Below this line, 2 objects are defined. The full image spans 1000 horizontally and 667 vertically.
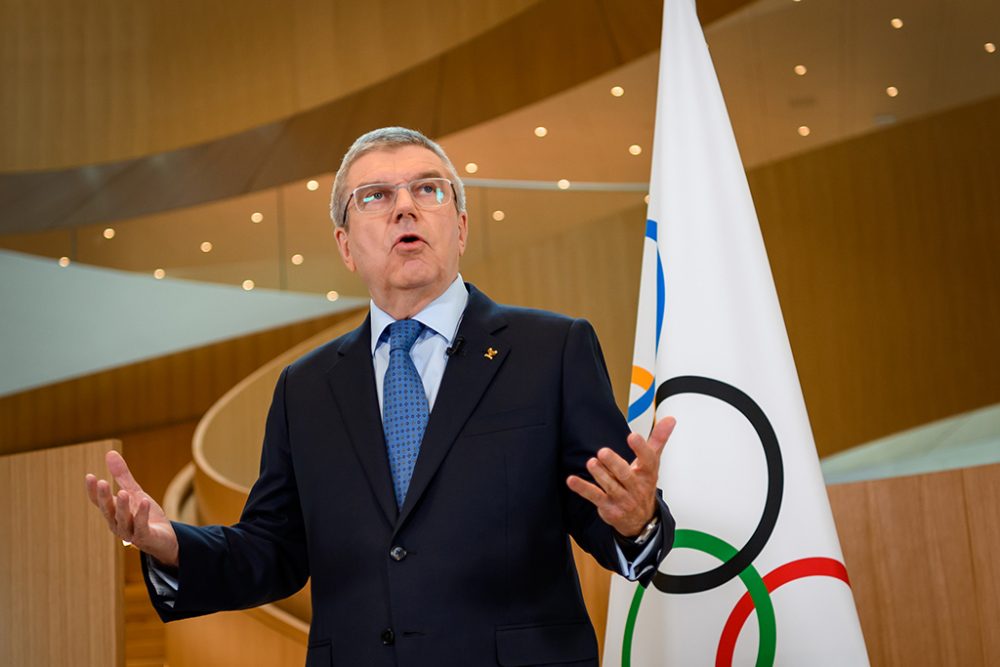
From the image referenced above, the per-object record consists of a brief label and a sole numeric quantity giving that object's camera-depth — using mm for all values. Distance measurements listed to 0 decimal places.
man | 4787
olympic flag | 5236
